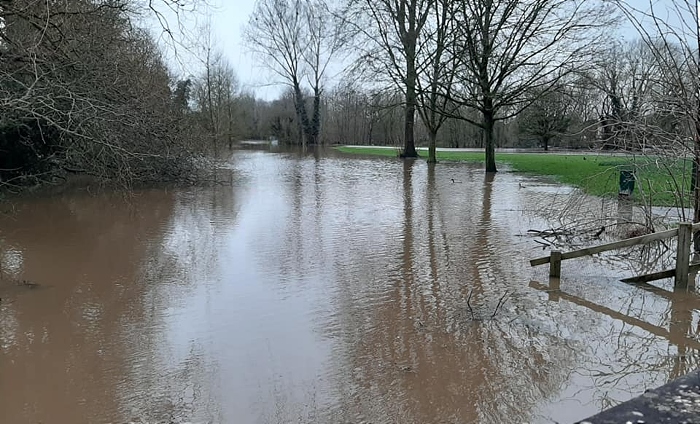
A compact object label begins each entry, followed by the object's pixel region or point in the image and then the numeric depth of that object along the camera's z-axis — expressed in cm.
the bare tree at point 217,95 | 4088
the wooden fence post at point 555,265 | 689
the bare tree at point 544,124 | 4068
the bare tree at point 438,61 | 2155
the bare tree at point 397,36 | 2470
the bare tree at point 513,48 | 1986
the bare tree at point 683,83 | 734
